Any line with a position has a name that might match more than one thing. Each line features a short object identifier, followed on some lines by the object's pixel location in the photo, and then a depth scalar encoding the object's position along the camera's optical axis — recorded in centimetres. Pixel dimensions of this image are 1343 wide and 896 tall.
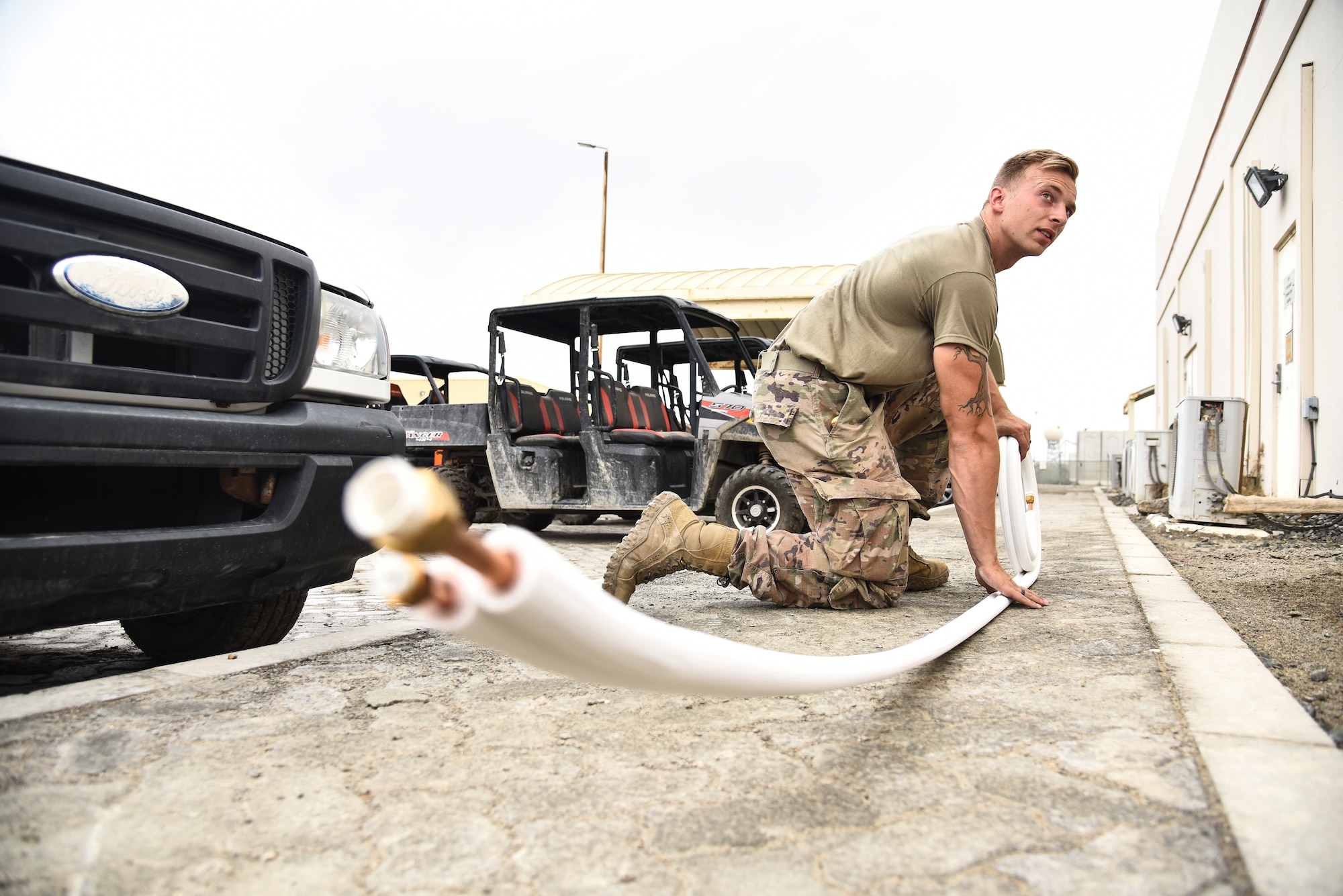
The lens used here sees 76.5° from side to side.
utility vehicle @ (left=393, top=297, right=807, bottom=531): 611
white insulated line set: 64
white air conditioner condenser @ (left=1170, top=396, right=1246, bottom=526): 691
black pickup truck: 151
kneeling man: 270
